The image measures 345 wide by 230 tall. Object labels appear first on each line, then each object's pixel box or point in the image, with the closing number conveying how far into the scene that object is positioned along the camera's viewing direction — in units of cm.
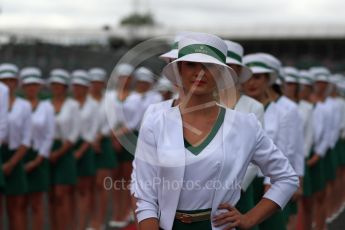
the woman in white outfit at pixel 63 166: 1491
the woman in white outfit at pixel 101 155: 1724
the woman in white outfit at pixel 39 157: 1387
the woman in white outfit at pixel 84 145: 1643
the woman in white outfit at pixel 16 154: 1299
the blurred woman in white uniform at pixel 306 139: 1510
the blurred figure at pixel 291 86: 1525
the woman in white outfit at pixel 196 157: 593
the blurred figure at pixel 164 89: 1919
